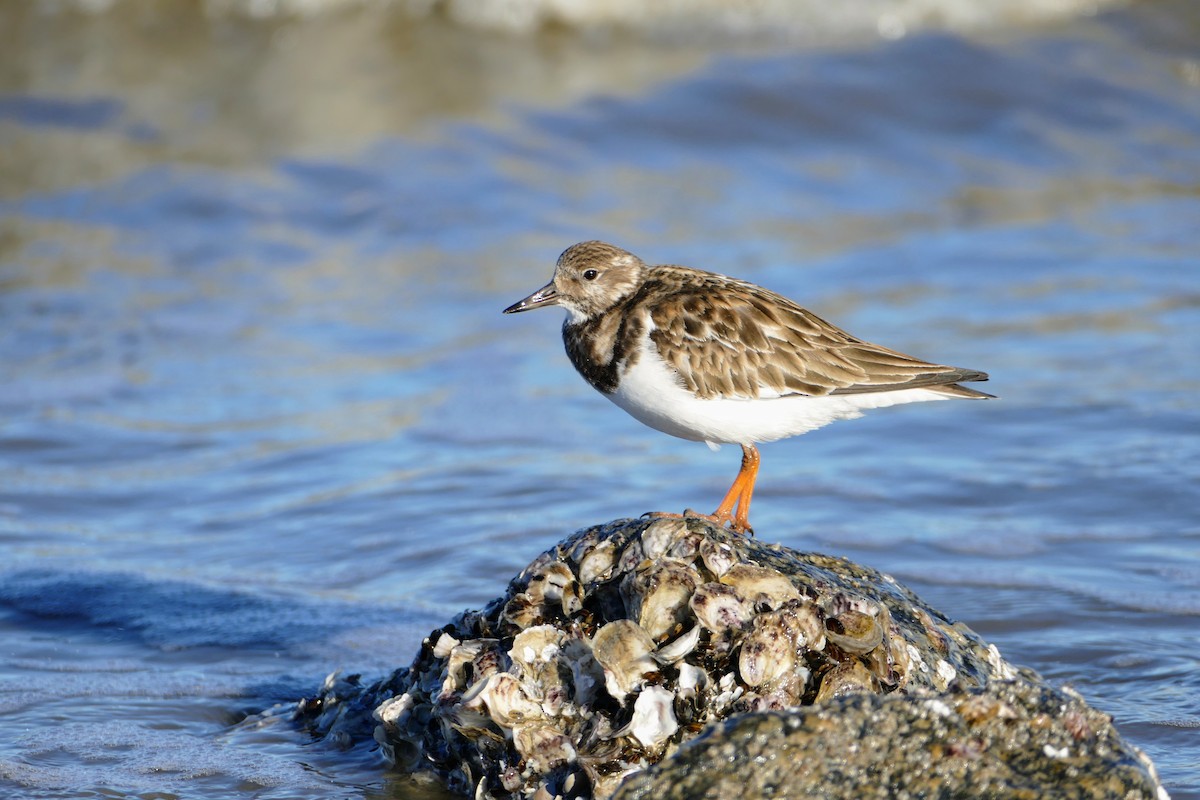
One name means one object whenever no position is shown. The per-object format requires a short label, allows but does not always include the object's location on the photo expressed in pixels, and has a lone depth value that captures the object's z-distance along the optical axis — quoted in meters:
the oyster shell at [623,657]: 6.99
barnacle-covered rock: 5.71
